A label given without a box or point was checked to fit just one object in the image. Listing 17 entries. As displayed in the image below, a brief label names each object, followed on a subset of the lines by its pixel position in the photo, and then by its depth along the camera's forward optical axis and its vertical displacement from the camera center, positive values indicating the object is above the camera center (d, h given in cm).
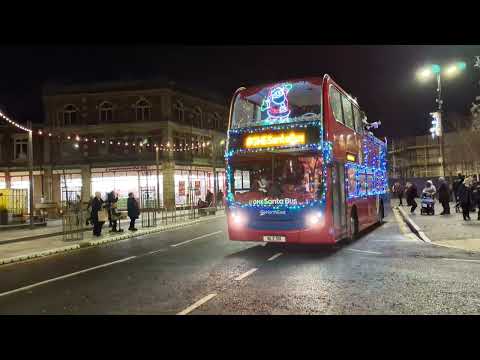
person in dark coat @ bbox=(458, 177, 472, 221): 1800 -48
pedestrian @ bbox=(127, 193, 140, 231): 2005 -49
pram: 2198 -84
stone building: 4091 +537
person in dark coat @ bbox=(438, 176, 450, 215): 2142 -43
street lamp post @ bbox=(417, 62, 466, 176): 2147 +577
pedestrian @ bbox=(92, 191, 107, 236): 1875 -64
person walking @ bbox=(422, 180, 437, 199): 2211 -17
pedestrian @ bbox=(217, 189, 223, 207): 4197 -17
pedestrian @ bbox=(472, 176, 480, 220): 2053 -34
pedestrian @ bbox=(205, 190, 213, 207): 3272 -24
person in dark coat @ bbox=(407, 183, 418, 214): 2437 -43
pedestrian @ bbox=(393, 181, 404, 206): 3297 -15
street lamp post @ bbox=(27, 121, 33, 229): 2230 +149
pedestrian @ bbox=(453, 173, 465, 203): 1956 +34
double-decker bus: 1088 +74
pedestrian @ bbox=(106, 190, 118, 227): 1978 -6
